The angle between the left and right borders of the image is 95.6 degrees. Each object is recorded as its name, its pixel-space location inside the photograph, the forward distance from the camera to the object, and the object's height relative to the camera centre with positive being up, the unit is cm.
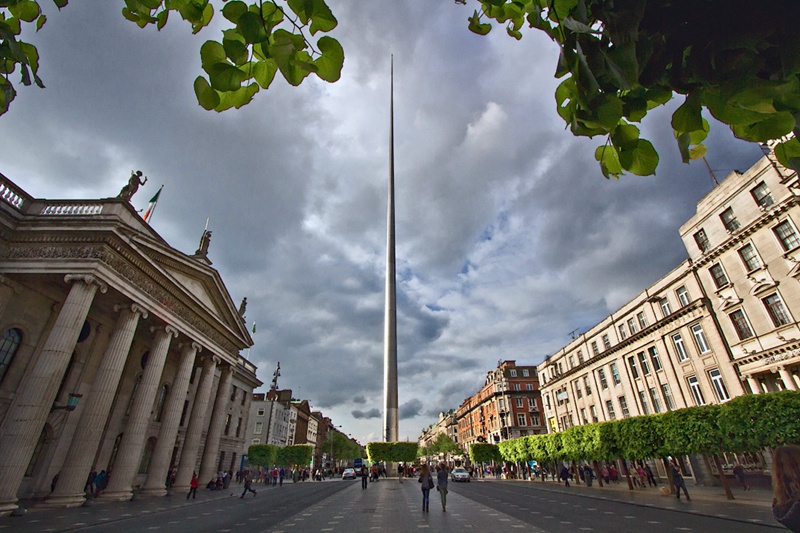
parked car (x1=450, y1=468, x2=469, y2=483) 4790 -228
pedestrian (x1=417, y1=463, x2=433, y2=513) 1684 -113
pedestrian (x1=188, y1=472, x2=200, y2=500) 2383 -158
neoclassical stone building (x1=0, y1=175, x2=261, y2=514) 1708 +642
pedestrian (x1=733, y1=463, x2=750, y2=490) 2435 -139
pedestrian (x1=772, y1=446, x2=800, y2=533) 362 -31
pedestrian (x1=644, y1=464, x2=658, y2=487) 3263 -203
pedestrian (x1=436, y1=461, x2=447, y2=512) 1650 -105
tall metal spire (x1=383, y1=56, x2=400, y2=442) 5773 +1453
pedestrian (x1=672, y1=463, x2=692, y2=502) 2152 -151
